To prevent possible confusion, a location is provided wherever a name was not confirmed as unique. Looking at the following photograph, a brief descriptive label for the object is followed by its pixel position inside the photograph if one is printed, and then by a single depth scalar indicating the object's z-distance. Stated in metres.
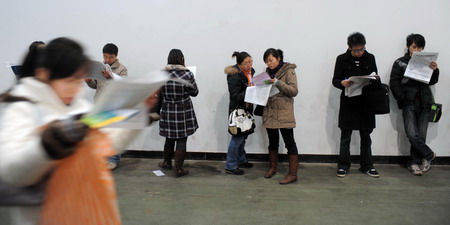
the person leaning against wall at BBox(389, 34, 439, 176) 3.69
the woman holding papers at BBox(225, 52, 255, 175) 3.47
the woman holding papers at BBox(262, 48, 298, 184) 3.35
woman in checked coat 3.43
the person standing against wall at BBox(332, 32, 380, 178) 3.42
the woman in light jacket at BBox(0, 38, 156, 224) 0.84
